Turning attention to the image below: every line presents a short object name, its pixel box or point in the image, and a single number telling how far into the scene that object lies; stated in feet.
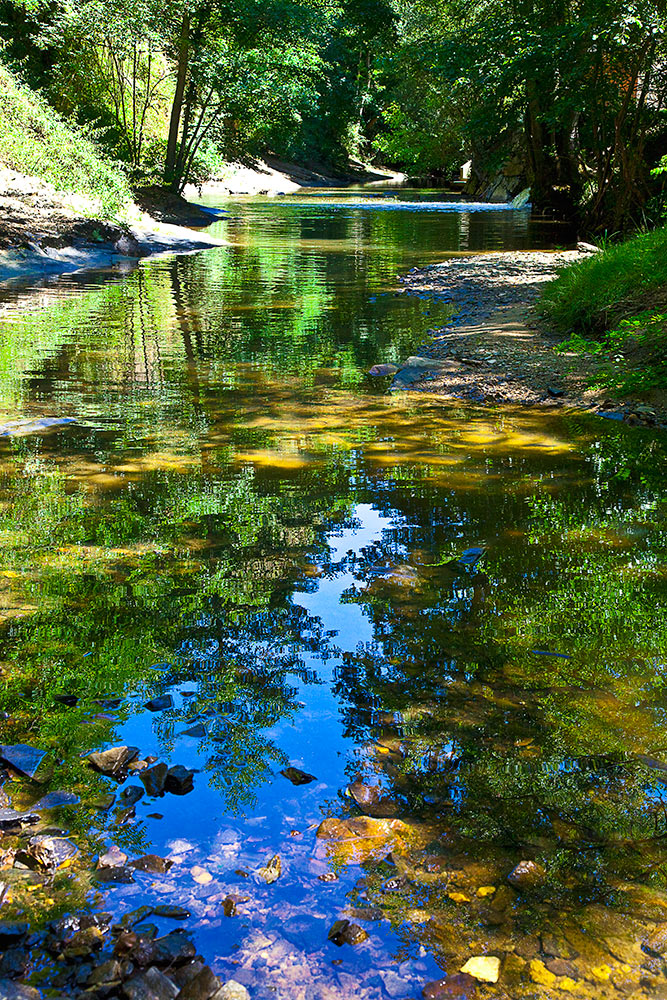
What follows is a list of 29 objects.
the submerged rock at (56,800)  7.27
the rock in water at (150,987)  5.51
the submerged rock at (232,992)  5.56
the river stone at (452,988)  5.62
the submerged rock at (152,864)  6.63
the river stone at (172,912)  6.20
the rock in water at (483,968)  5.72
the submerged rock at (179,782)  7.54
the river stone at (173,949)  5.80
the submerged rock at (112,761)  7.72
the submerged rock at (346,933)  6.04
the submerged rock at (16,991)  5.38
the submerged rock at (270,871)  6.57
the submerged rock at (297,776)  7.73
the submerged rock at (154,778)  7.53
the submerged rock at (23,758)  7.61
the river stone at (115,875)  6.51
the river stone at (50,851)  6.64
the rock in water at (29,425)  18.17
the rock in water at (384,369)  24.66
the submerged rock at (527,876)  6.47
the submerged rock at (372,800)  7.34
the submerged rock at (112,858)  6.66
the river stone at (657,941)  5.95
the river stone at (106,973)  5.59
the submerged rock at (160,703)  8.69
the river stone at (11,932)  5.82
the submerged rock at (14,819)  6.99
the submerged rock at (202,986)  5.57
